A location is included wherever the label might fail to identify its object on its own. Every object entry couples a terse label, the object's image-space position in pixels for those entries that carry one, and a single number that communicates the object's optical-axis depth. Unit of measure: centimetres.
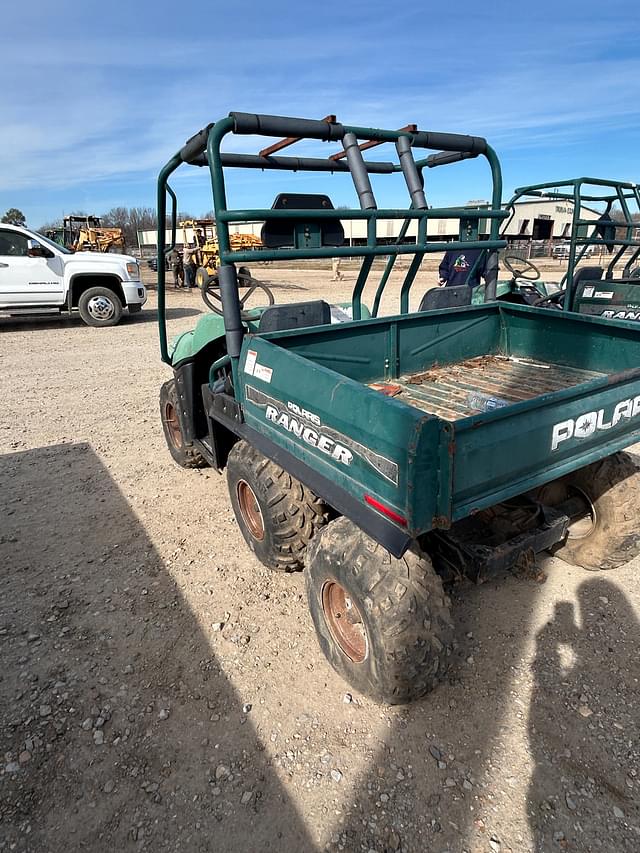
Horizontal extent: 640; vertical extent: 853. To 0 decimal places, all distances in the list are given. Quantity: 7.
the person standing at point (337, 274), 2195
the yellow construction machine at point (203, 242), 1778
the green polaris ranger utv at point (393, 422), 192
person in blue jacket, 703
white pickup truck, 1013
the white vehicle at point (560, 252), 2930
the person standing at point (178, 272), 1814
